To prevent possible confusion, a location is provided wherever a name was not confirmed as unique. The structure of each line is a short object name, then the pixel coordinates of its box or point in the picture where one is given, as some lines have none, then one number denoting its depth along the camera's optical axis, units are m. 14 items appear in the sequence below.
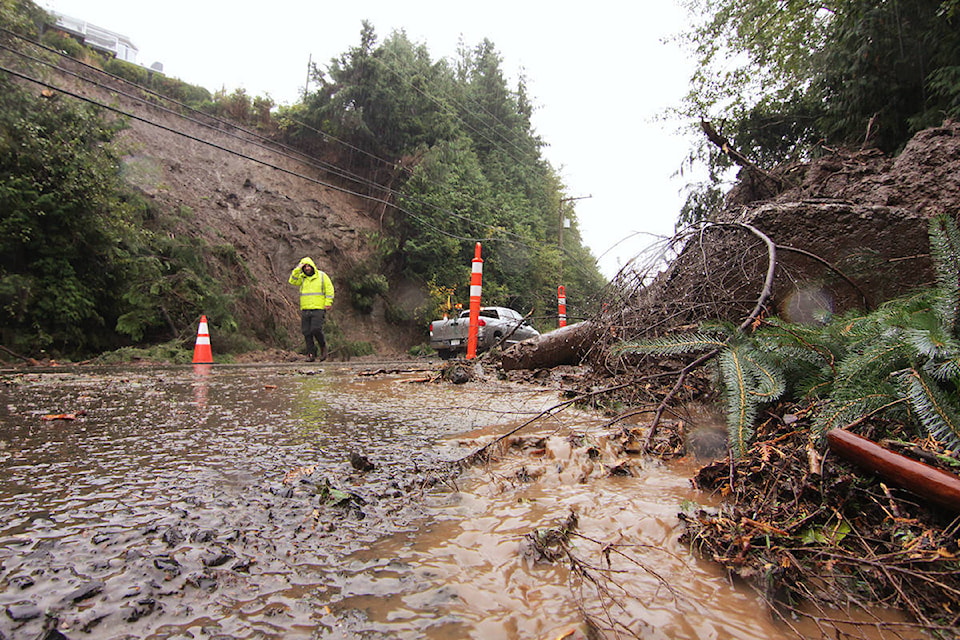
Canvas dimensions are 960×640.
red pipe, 1.00
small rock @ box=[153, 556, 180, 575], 1.01
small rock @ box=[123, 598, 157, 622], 0.86
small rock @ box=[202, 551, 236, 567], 1.05
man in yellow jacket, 8.23
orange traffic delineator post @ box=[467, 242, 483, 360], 7.17
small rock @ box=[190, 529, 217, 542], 1.15
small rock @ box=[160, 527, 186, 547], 1.13
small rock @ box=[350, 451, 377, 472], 1.74
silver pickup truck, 12.44
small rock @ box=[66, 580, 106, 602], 0.90
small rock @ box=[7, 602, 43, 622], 0.83
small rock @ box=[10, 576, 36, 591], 0.92
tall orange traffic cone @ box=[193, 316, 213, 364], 8.22
